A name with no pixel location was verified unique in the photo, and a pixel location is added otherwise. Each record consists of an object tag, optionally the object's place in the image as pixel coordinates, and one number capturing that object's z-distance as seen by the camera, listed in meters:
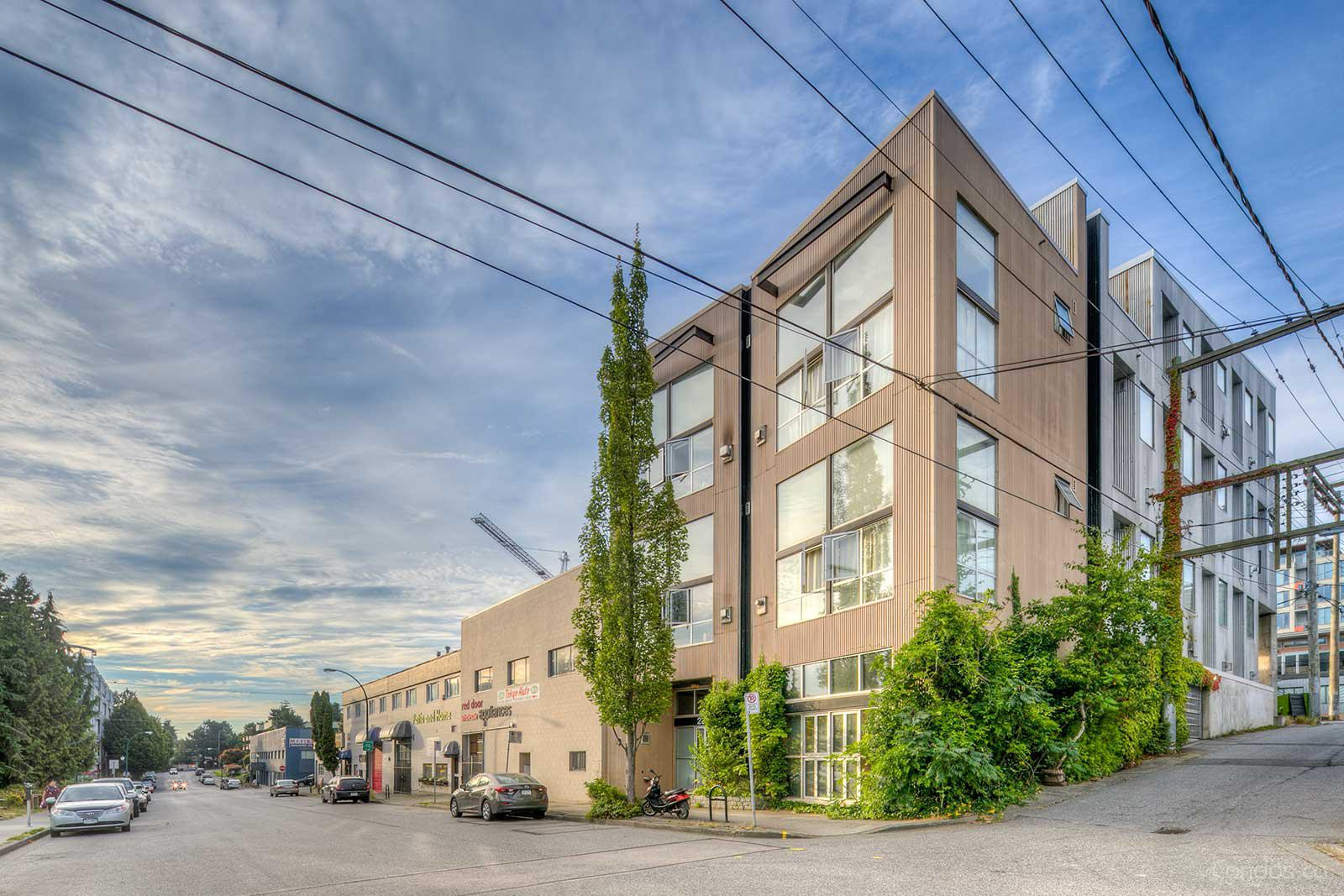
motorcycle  20.56
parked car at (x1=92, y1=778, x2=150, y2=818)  38.34
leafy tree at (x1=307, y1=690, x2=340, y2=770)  84.56
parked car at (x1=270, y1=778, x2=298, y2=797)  64.38
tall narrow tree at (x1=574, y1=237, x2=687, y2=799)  24.23
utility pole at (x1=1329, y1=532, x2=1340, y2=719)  47.00
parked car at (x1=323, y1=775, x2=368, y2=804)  44.00
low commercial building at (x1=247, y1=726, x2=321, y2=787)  104.12
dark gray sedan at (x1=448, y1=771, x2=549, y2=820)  25.02
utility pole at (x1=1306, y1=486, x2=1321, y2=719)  36.16
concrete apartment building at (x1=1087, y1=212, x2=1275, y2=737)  28.03
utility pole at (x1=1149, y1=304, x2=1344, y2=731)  22.36
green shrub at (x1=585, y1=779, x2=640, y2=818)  22.63
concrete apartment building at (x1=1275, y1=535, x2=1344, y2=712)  81.88
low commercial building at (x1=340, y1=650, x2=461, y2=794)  45.75
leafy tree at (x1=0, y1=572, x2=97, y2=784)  47.25
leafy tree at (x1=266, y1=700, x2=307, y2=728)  190.00
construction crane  134.62
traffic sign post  18.36
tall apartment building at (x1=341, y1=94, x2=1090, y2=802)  20.12
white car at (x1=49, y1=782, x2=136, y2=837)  24.00
